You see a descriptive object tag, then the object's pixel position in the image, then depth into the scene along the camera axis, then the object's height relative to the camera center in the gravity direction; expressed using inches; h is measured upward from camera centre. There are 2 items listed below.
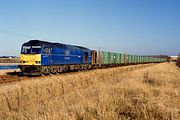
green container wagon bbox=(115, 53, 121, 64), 2180.1 -6.9
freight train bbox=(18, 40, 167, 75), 943.7 -4.8
